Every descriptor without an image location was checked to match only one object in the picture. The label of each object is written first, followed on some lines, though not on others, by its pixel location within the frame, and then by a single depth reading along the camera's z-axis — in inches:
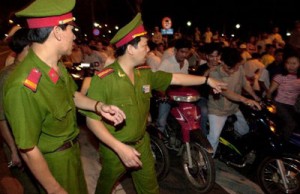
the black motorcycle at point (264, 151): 118.3
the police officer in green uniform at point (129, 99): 87.8
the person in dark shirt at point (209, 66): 159.5
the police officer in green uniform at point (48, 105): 57.8
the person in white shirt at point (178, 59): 165.0
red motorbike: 125.4
